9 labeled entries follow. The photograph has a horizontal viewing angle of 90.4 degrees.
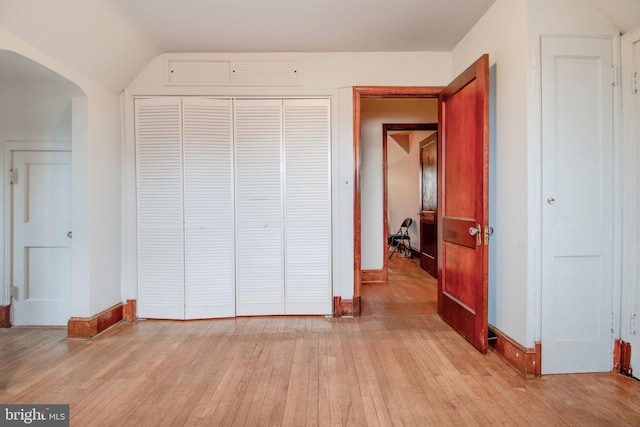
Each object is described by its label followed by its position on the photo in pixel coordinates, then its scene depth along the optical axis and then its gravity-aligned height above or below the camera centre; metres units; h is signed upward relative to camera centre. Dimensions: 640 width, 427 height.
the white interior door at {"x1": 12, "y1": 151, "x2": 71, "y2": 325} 2.88 -0.25
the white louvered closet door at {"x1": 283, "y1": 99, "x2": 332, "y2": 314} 3.04 +0.01
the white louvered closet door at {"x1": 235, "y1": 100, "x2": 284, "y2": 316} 3.04 +0.01
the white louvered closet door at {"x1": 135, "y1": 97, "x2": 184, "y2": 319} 3.00 +0.02
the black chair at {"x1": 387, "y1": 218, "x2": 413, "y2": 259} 6.70 -0.69
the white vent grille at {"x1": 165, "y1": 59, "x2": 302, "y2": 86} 3.01 +1.29
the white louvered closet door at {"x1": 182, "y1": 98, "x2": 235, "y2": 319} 3.01 +0.01
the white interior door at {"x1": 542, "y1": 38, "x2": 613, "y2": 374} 1.99 +0.13
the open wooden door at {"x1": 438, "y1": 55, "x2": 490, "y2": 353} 2.21 +0.04
